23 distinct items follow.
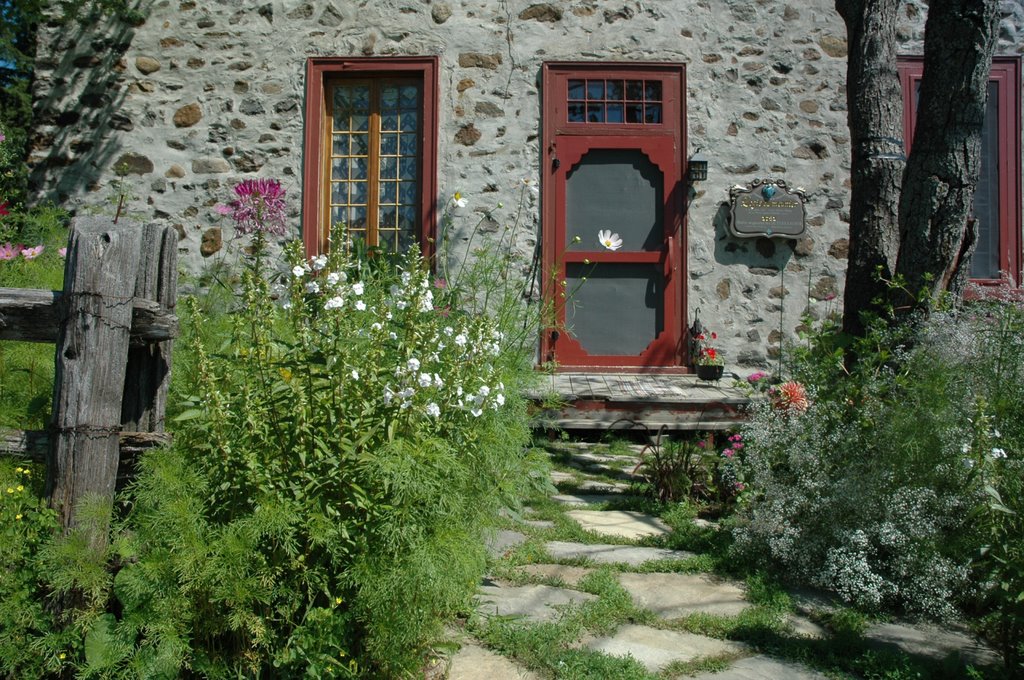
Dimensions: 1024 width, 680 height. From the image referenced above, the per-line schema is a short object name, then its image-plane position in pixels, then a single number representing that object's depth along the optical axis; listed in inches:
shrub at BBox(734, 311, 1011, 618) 109.1
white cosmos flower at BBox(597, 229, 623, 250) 224.2
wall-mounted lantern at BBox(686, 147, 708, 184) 279.7
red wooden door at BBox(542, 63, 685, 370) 283.4
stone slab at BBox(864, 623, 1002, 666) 100.6
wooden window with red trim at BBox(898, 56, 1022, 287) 289.3
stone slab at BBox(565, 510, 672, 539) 150.3
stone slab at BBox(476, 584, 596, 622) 110.0
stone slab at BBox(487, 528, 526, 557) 130.4
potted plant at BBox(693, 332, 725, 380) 270.7
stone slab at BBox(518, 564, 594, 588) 123.8
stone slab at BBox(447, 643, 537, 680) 93.3
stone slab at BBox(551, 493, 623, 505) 171.5
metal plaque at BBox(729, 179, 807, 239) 280.4
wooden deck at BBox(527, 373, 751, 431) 226.4
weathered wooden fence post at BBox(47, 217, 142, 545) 91.7
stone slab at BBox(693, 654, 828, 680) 95.3
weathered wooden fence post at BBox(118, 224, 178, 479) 97.7
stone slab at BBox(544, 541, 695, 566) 133.6
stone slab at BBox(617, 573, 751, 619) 114.4
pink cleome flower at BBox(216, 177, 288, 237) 188.7
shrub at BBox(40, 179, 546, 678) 82.3
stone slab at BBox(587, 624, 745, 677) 99.7
